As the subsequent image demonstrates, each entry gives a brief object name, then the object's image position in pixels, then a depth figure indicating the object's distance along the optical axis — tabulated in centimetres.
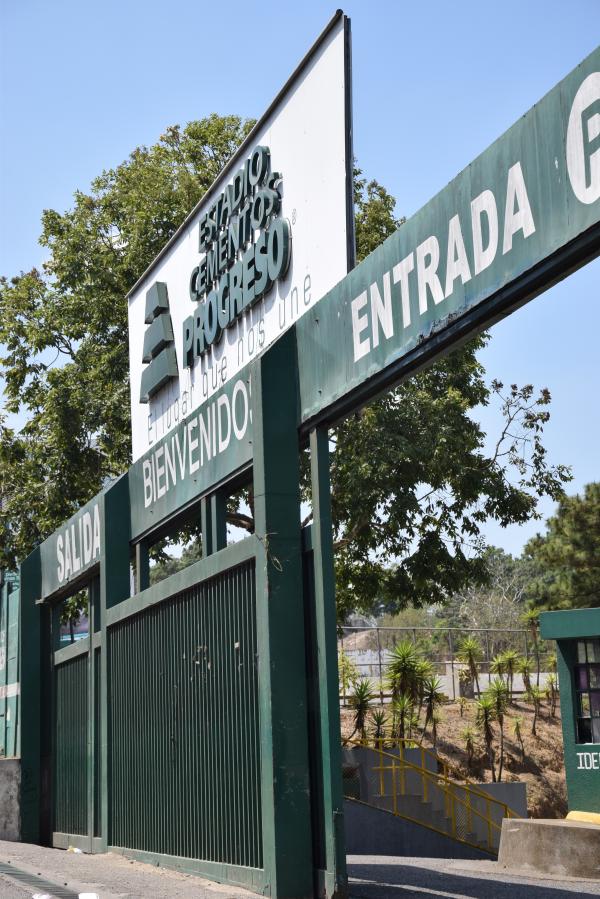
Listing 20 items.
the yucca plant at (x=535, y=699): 3306
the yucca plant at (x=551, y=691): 3516
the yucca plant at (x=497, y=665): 3473
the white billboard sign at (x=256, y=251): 809
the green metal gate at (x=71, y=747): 1338
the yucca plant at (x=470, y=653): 3419
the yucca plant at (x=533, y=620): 3862
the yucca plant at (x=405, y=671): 2809
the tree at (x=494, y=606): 7212
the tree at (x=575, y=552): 4609
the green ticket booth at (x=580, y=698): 2055
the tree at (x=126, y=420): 2184
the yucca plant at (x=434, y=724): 2952
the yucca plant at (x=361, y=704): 2670
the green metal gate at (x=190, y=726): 801
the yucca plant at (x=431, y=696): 2881
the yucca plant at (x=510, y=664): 3466
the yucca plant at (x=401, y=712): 2748
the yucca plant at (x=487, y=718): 2961
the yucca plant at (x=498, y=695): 3033
